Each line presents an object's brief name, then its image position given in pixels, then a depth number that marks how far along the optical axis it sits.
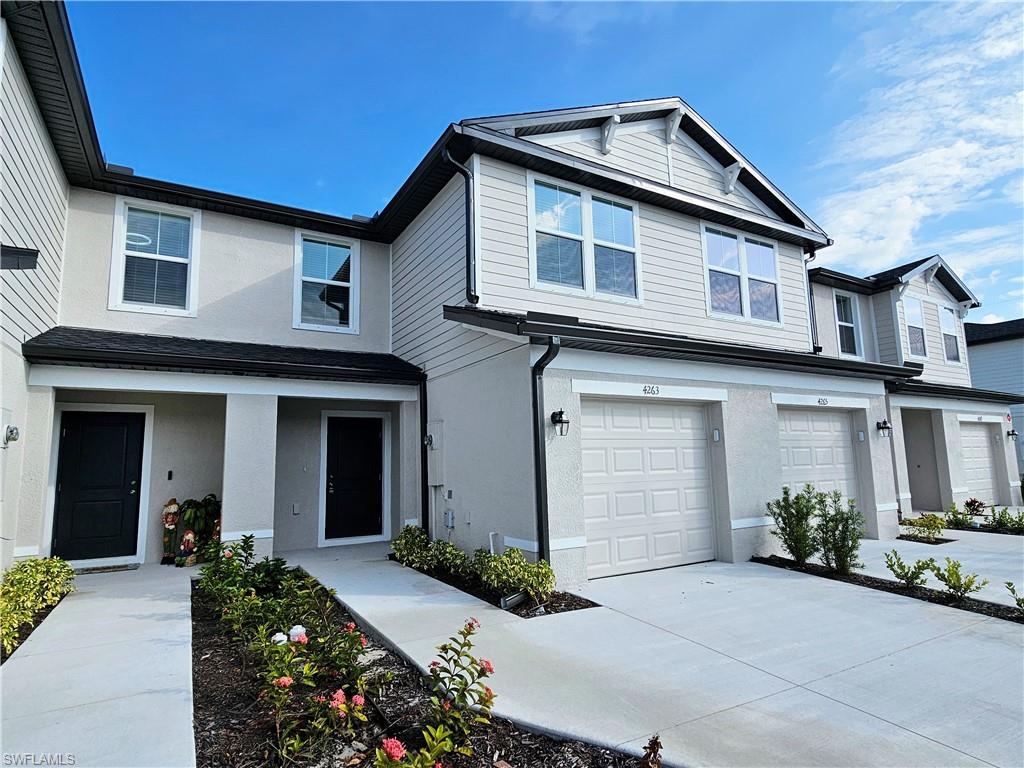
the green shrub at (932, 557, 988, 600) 5.49
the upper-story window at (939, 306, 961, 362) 15.14
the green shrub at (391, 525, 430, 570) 7.43
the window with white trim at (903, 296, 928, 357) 14.16
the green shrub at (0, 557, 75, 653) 4.46
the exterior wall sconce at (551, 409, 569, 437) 6.04
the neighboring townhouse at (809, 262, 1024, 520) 12.77
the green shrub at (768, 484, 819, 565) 7.05
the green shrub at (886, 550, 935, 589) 5.90
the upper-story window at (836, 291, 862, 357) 13.80
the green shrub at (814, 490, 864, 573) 6.64
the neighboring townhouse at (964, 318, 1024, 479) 18.14
